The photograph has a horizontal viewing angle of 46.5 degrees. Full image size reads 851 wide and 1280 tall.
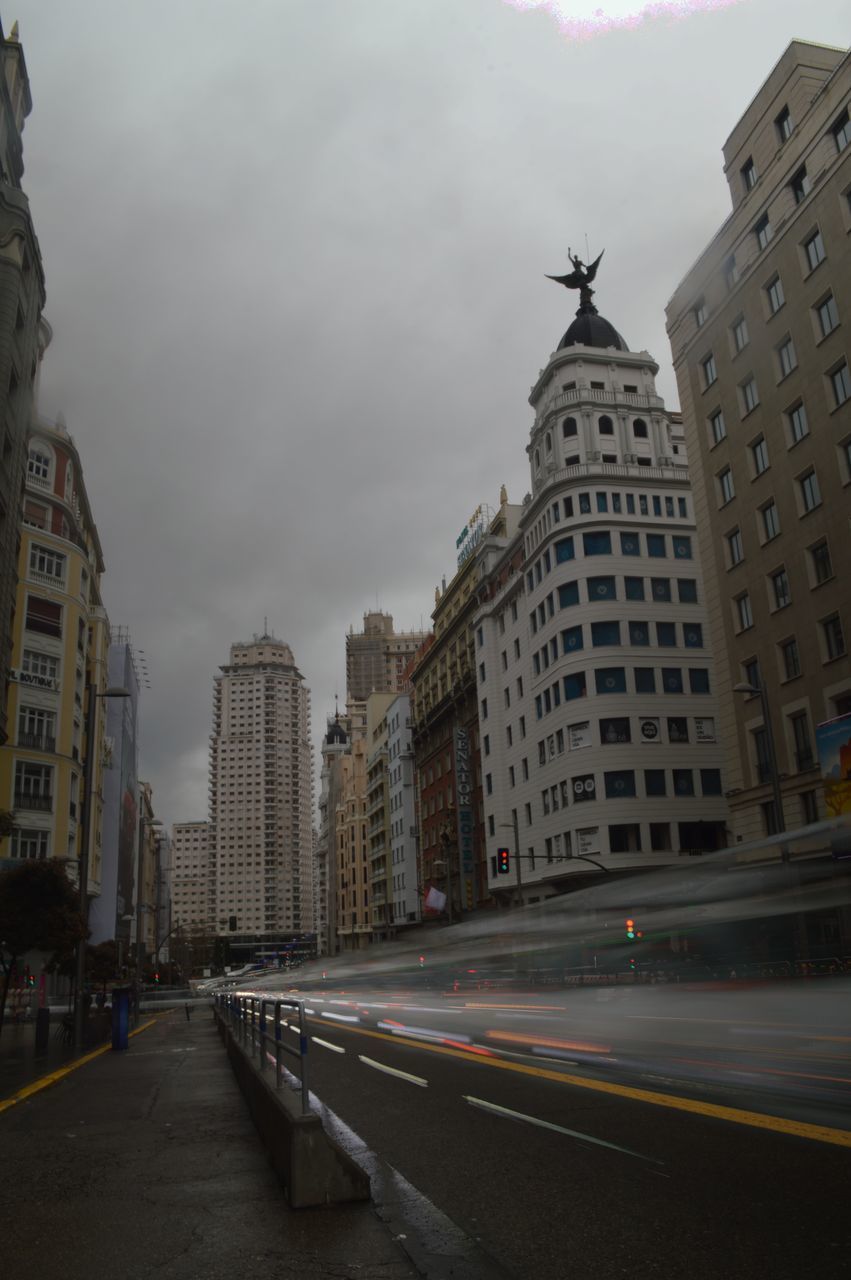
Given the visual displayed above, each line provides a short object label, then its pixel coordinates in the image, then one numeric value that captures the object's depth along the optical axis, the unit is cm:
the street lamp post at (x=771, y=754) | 2592
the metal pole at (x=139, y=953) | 4641
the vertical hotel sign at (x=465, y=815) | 6612
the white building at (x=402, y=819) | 8550
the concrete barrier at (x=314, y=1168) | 574
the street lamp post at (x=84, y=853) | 2369
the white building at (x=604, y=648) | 4803
